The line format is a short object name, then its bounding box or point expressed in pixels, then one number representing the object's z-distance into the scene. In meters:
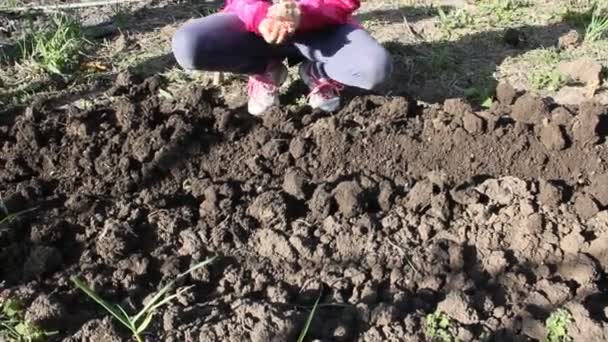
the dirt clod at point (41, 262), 2.79
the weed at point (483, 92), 3.68
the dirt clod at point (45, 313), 2.57
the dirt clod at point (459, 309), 2.52
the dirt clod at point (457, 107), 3.27
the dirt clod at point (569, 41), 4.11
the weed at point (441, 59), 3.98
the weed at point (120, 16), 4.46
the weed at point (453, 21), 4.30
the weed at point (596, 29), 4.08
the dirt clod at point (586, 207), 2.88
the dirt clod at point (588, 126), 3.14
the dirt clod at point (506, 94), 3.45
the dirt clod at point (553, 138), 3.13
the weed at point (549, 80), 3.78
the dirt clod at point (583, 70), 3.73
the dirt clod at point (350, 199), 2.94
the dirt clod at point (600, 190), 2.91
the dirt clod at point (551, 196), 2.90
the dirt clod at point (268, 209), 2.96
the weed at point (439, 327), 2.48
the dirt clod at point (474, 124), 3.21
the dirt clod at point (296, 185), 3.04
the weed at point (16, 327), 2.55
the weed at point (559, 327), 2.48
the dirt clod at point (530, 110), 3.27
